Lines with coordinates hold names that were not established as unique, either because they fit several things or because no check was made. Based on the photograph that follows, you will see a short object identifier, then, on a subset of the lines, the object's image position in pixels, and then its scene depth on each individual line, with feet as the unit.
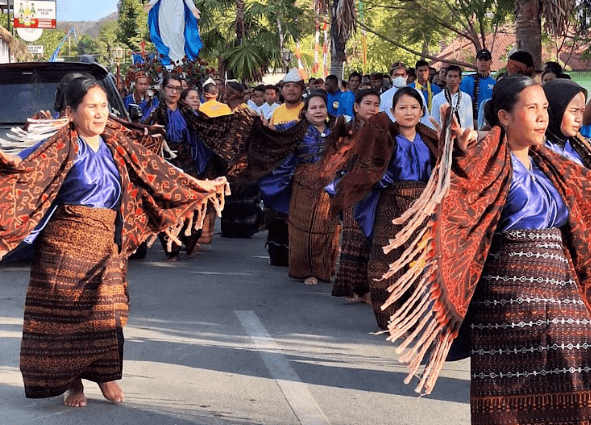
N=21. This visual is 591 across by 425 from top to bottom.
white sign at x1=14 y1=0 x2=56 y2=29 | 200.44
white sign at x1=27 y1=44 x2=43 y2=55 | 163.02
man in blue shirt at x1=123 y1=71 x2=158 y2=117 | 48.92
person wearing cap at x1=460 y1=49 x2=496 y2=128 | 41.37
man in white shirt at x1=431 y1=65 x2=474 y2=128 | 36.83
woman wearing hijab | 17.72
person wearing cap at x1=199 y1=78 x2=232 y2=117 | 45.34
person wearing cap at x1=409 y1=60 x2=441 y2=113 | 50.91
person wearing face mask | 36.89
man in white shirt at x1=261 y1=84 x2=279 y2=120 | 61.47
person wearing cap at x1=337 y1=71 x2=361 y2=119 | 56.90
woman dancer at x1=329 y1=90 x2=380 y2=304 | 30.63
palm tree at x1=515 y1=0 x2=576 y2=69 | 44.42
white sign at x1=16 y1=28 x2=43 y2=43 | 193.06
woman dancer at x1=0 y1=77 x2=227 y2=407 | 20.07
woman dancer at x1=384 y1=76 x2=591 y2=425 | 14.93
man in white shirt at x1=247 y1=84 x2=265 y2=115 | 67.36
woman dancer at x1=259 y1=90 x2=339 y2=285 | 35.22
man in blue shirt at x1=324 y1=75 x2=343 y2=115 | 59.67
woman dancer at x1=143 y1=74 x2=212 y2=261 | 40.32
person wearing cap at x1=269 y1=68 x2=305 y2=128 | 39.06
